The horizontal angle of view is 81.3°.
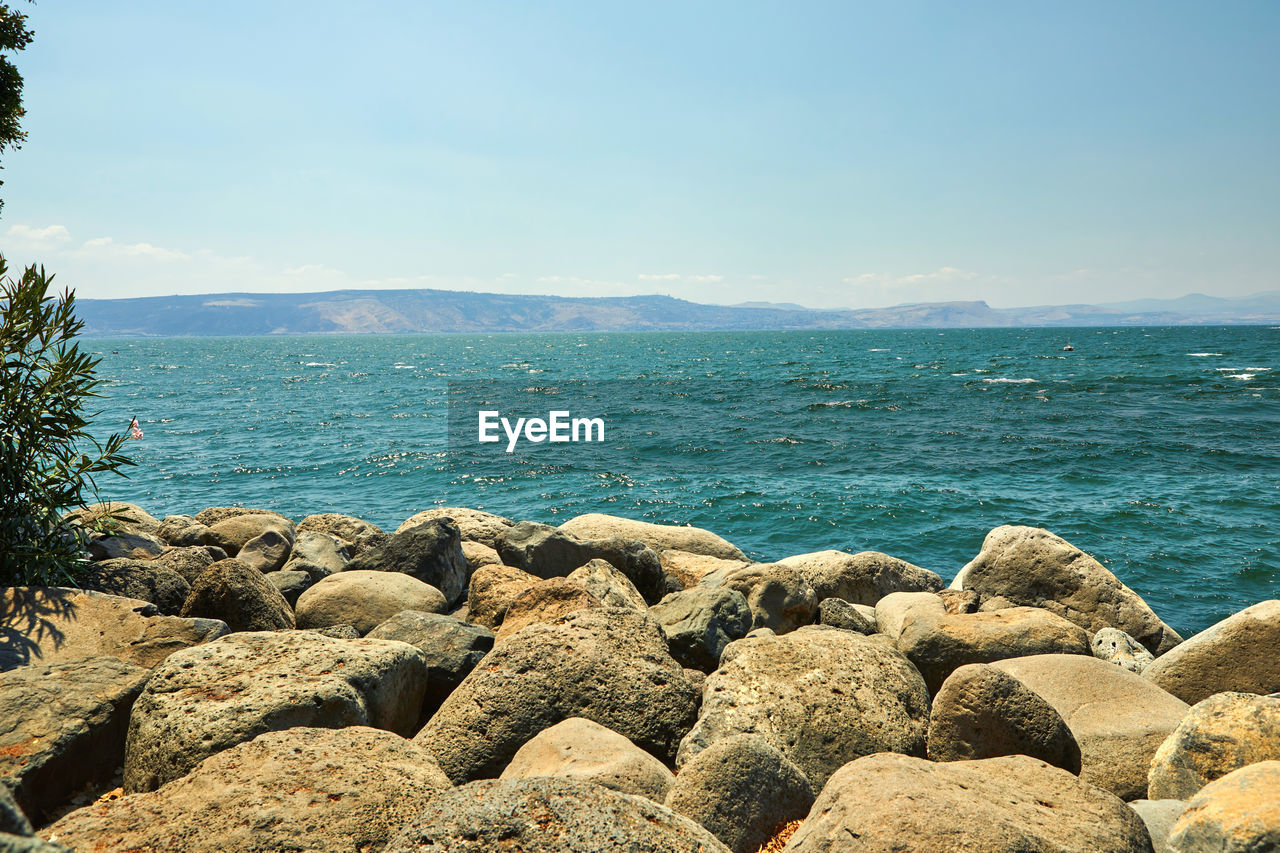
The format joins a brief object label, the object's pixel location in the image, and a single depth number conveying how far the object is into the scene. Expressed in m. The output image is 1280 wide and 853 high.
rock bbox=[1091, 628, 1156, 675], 8.80
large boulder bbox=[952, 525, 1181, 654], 10.11
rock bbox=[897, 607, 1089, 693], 7.68
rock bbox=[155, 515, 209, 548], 11.52
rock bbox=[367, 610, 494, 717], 6.47
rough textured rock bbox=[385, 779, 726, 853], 2.90
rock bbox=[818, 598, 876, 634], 8.97
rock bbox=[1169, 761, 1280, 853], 3.68
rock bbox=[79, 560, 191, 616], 7.25
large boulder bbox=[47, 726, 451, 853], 3.47
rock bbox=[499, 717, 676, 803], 4.34
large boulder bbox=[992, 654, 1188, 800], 5.83
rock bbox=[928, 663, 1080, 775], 5.34
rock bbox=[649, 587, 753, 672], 7.57
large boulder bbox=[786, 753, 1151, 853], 3.48
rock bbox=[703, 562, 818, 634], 9.05
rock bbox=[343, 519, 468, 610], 9.79
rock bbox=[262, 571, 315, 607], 8.93
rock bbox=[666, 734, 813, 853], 4.27
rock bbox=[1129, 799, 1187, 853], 4.39
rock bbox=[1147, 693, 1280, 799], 5.17
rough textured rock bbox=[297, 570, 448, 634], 8.12
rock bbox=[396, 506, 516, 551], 13.01
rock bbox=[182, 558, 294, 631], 6.93
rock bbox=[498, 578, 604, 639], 7.29
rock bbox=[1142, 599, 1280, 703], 7.34
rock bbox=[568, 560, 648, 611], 8.26
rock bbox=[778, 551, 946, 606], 11.70
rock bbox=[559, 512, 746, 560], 13.62
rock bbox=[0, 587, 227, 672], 5.54
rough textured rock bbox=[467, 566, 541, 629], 8.27
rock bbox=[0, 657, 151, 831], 4.20
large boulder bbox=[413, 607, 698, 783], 5.29
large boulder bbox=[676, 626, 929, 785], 5.55
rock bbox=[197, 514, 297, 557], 11.64
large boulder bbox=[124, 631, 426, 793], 4.52
